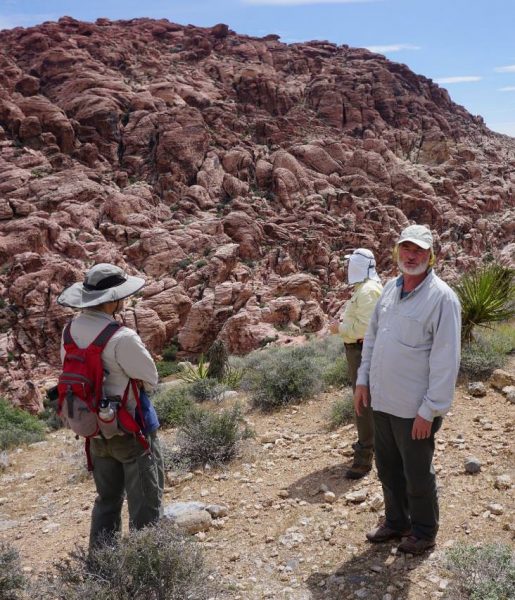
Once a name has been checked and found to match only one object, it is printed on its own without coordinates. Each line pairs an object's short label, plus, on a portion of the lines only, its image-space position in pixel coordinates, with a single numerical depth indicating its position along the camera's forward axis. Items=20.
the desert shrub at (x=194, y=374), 10.06
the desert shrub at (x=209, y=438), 4.96
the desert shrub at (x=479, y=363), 6.09
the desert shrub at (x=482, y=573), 2.34
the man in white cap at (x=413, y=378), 2.63
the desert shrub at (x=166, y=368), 20.76
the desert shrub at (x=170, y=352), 24.19
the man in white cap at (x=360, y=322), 4.04
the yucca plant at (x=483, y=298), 7.17
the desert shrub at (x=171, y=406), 6.83
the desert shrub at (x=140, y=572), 2.39
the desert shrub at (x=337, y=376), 7.22
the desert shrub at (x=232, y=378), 8.91
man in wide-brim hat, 2.64
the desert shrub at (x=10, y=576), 2.77
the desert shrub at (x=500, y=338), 6.83
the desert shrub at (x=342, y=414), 5.51
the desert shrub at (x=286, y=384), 6.80
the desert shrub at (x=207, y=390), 7.91
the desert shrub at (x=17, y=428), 7.45
